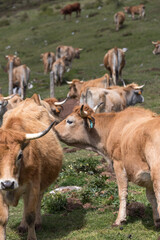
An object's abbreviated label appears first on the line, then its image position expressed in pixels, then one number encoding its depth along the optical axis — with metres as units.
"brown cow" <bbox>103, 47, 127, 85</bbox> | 24.77
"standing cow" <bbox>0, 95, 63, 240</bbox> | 5.52
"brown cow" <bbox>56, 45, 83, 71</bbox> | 31.75
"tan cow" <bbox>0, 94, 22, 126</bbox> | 16.09
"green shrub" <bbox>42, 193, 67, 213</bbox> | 8.06
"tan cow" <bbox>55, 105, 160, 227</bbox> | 5.50
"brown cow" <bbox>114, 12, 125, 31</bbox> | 37.44
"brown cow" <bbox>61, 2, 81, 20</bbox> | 45.99
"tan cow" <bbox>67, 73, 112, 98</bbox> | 18.61
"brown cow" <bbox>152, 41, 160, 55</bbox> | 28.42
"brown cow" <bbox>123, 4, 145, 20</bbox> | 40.16
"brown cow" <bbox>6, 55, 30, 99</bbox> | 25.27
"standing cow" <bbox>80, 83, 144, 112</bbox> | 15.62
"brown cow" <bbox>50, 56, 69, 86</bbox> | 27.72
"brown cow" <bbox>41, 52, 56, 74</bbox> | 31.83
